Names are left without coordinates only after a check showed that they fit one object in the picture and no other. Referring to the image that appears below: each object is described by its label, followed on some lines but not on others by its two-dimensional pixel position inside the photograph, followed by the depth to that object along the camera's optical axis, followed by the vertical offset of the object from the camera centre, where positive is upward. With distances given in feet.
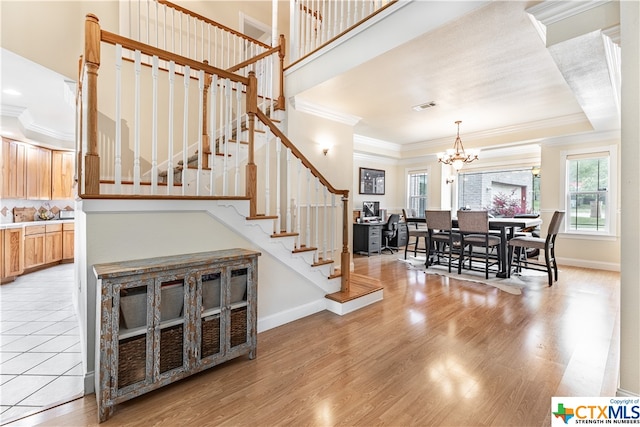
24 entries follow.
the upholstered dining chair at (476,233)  14.89 -1.18
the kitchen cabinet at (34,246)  15.70 -2.09
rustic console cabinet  5.19 -2.26
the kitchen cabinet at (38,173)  17.02 +2.17
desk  21.45 -2.02
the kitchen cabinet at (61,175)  18.71 +2.23
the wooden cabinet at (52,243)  17.19 -2.13
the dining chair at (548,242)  14.03 -1.51
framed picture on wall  24.52 +2.61
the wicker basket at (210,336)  6.37 -2.84
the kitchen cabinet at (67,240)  18.47 -2.04
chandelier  17.44 +3.35
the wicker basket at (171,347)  5.80 -2.83
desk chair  23.13 -1.55
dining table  15.12 -1.11
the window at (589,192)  17.33 +1.29
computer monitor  23.72 +0.07
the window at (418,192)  26.27 +1.77
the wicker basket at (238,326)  6.85 -2.79
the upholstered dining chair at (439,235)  16.55 -1.42
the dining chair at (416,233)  19.19 -1.46
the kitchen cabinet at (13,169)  15.35 +2.15
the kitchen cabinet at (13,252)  14.15 -2.21
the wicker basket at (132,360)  5.32 -2.85
